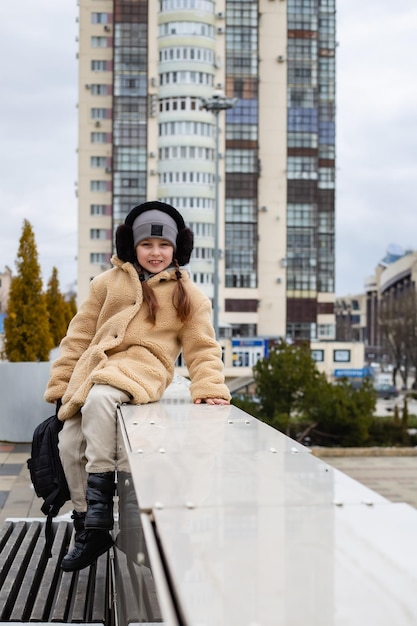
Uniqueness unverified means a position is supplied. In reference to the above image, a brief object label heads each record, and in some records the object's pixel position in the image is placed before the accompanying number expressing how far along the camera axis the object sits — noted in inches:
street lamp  941.3
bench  126.6
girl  125.0
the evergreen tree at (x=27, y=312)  595.5
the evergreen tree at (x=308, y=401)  791.1
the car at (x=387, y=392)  2240.4
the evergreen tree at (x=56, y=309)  988.6
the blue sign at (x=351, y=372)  2231.8
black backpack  134.0
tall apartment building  2132.1
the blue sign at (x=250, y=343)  2033.7
